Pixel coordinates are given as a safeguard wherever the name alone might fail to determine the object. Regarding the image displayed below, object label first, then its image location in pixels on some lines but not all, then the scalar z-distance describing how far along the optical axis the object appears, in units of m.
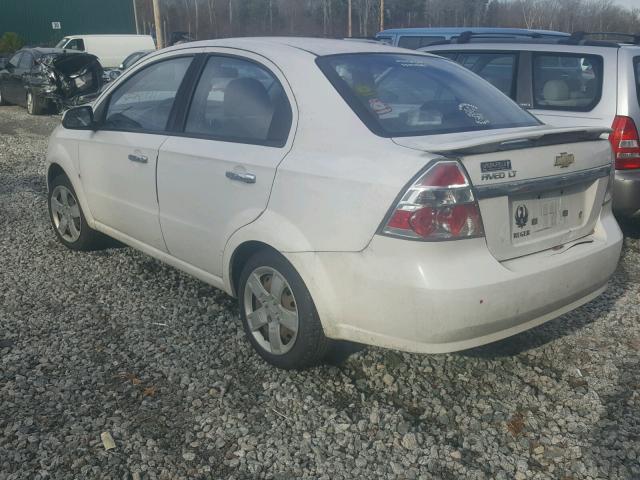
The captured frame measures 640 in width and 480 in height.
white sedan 2.80
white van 28.70
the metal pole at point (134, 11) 39.53
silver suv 5.34
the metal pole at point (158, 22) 22.89
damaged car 15.44
